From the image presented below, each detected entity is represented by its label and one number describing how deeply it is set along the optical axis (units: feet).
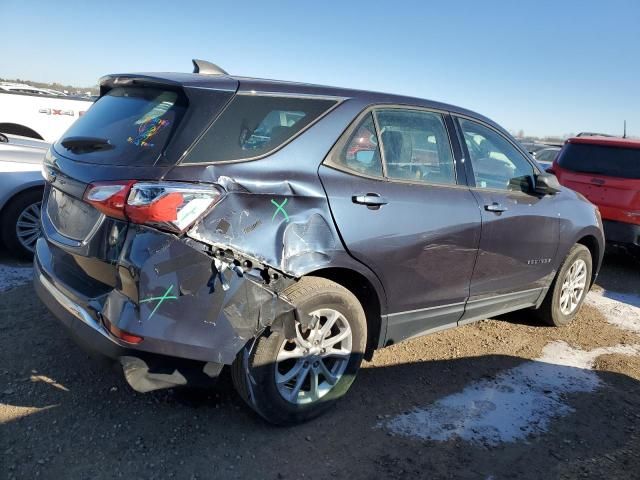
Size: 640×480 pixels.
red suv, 21.85
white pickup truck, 26.25
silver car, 16.71
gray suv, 7.93
